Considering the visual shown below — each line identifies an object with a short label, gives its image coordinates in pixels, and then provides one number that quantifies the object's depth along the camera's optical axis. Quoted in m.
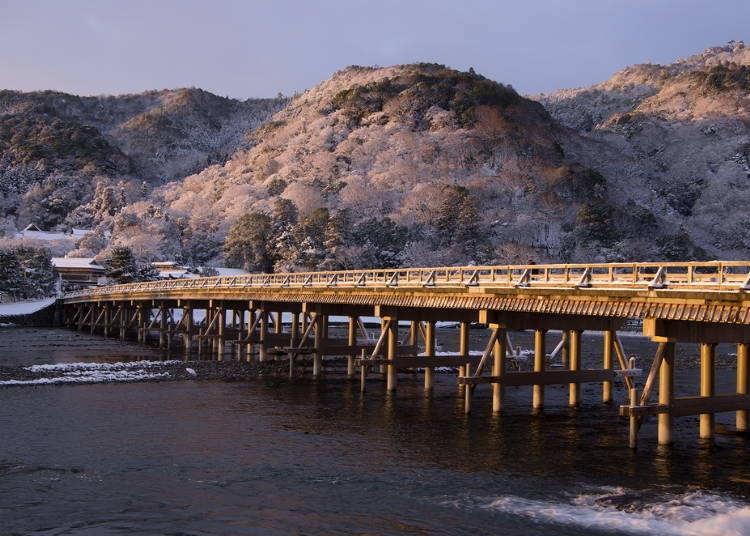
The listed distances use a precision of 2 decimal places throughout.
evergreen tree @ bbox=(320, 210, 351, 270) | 103.19
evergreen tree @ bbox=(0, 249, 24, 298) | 86.62
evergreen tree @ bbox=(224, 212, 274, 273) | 113.00
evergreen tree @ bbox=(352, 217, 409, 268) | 106.94
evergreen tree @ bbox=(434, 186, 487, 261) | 111.75
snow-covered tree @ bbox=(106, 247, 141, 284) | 95.06
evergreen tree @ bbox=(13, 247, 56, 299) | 92.56
